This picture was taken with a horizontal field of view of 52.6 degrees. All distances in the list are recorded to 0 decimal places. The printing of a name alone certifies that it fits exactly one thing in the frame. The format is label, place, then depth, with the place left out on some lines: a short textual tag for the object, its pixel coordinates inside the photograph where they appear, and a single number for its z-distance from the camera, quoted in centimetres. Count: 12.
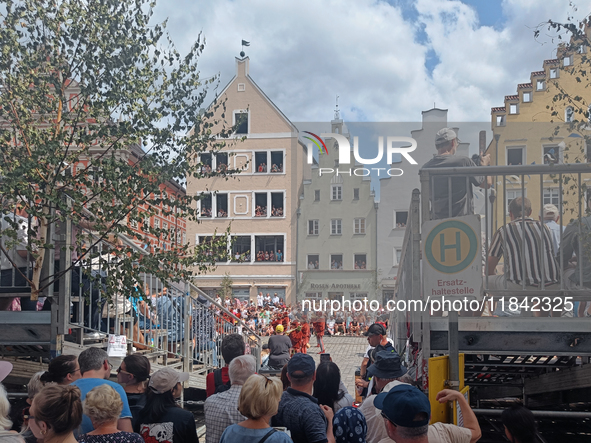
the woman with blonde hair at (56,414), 304
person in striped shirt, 468
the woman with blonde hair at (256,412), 335
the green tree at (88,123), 630
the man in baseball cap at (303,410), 371
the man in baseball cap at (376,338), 784
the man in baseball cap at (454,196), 486
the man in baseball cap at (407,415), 286
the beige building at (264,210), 4688
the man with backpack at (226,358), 557
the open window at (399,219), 4734
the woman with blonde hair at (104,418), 346
